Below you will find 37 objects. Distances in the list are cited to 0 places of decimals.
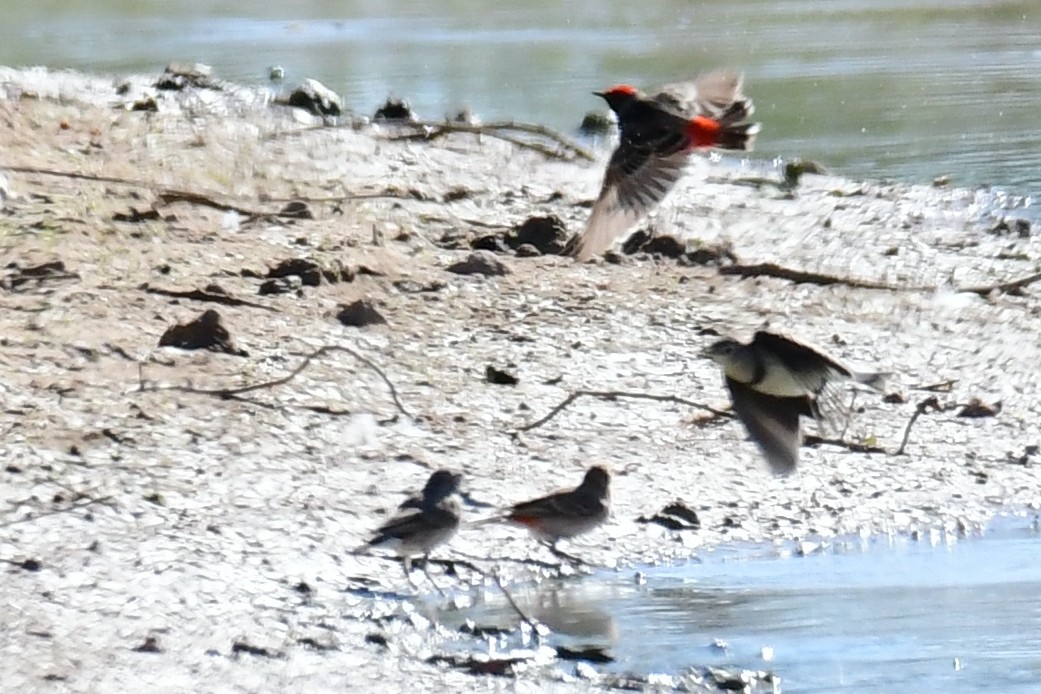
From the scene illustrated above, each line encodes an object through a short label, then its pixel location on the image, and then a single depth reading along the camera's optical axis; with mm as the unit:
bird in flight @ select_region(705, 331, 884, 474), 12562
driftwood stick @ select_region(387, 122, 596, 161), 25656
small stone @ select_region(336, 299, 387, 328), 17203
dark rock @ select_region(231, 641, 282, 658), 10539
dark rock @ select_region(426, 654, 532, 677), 10648
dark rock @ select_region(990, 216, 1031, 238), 23516
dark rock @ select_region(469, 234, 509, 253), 20641
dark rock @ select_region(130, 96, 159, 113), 28641
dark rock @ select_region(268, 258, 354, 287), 18172
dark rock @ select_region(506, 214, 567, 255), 20531
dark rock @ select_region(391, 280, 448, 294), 18594
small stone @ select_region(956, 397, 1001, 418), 16062
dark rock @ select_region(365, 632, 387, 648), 10961
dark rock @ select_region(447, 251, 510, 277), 19266
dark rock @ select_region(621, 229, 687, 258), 20656
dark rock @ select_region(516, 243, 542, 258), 20292
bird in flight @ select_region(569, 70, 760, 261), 16500
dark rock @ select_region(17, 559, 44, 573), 11344
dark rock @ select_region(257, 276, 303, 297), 17906
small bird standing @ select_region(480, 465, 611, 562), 12258
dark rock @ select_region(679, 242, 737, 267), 20453
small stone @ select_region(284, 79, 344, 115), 31625
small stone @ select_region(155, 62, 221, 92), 33719
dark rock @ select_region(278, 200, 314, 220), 21031
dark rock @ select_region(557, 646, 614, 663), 11031
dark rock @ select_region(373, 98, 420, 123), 31189
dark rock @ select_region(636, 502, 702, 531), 13398
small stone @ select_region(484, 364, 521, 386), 16109
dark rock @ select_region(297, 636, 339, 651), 10742
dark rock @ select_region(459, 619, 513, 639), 11328
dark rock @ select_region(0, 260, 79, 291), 16969
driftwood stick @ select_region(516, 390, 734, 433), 15141
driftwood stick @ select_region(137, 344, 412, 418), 14922
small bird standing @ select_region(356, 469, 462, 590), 11906
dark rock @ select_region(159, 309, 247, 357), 15922
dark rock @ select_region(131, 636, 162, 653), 10367
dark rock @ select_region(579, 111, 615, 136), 31578
